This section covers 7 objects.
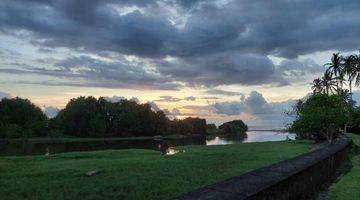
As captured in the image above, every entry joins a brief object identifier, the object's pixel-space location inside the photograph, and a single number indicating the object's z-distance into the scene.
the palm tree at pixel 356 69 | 68.31
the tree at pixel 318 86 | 95.38
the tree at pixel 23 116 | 119.75
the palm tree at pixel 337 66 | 79.94
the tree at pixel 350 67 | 70.07
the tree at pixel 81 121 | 136.38
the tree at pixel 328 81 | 89.70
